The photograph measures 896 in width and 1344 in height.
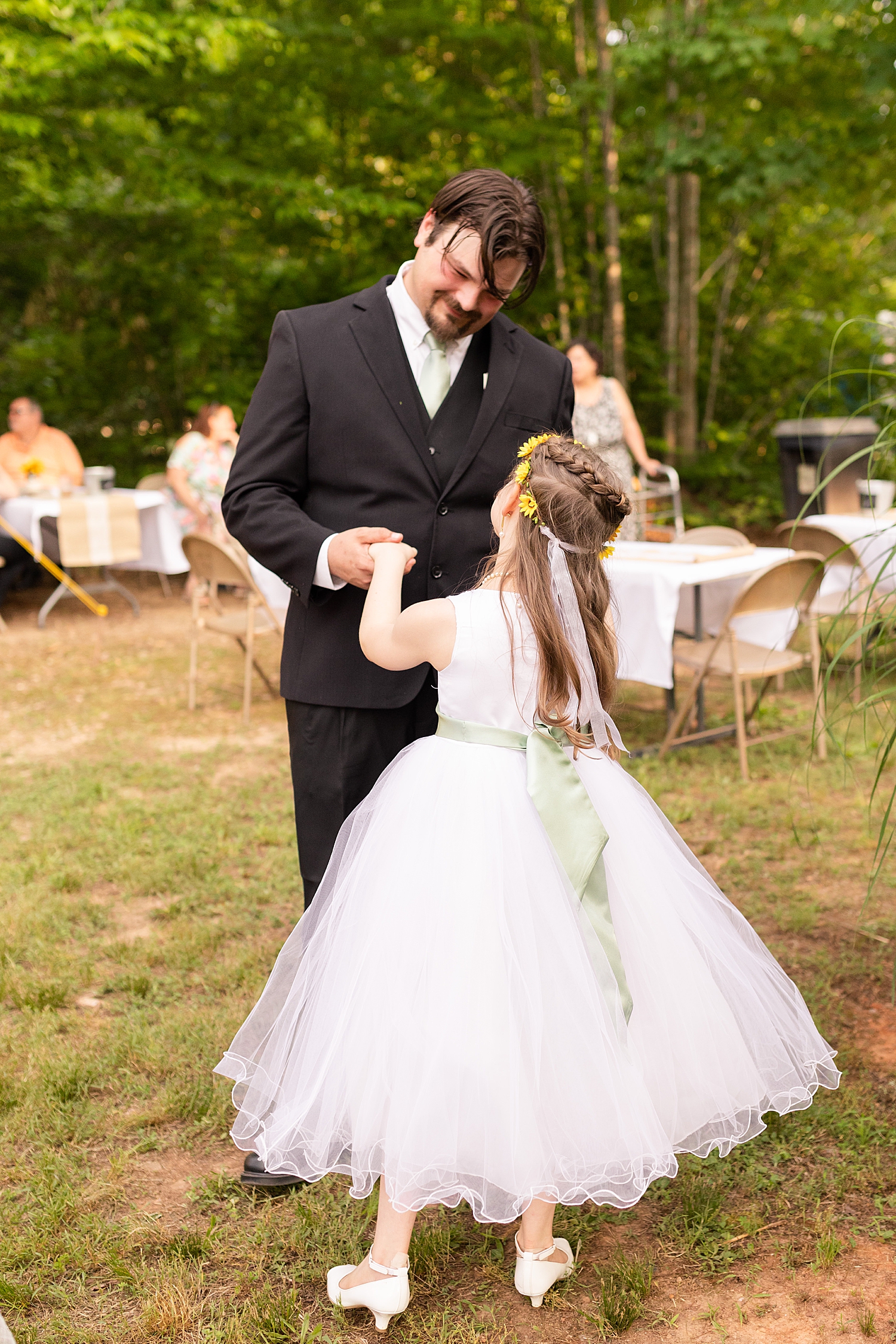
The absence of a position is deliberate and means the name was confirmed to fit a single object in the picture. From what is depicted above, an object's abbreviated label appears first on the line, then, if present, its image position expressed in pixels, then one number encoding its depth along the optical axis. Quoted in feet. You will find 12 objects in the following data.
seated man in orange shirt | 28.07
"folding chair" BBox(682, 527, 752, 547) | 18.31
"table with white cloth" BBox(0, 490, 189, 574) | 28.27
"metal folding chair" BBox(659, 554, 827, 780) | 14.96
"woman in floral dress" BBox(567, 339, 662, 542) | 22.34
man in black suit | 6.35
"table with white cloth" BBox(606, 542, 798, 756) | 15.01
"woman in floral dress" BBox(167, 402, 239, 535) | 25.58
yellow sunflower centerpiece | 27.09
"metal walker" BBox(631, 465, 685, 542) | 22.27
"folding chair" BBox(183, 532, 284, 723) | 18.38
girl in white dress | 5.40
